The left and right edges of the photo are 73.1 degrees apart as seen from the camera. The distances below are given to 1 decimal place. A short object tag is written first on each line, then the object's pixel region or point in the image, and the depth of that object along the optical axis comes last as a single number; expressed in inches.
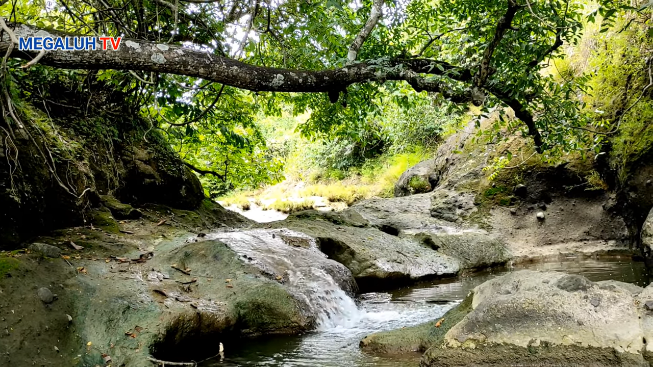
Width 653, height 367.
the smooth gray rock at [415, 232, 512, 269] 305.3
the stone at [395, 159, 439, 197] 480.1
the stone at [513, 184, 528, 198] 355.6
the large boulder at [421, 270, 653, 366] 114.0
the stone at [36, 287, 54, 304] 131.6
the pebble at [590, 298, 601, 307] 123.1
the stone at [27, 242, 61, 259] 150.5
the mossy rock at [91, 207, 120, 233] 221.6
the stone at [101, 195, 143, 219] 251.4
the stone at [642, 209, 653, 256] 189.5
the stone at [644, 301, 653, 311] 116.6
